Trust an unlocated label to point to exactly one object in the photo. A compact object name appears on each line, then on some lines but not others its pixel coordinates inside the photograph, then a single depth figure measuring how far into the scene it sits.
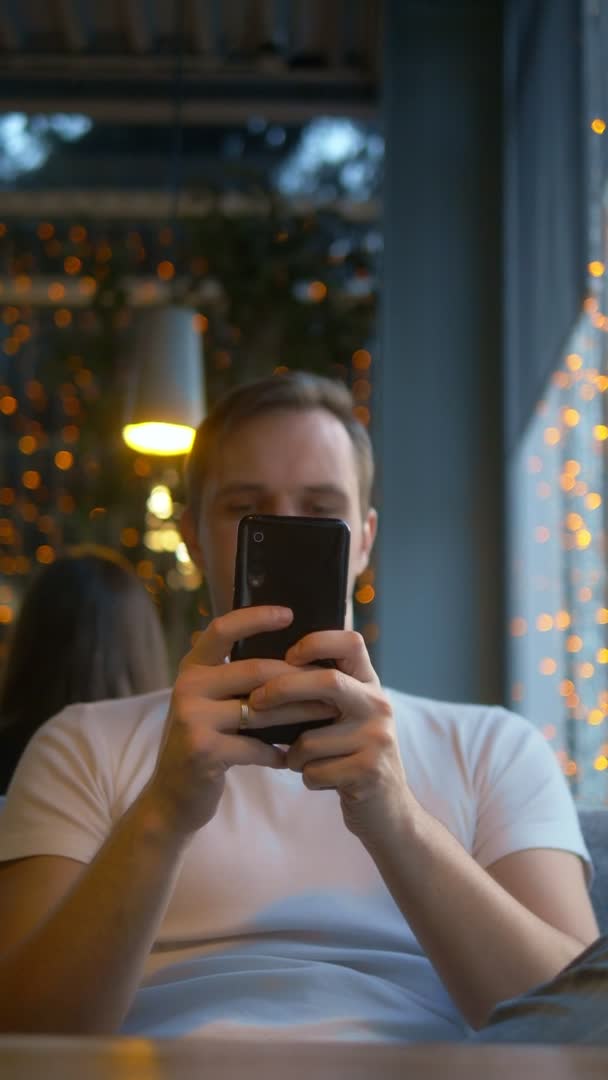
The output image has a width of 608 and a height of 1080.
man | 1.02
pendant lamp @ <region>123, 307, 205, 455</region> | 3.44
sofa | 1.58
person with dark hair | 2.07
